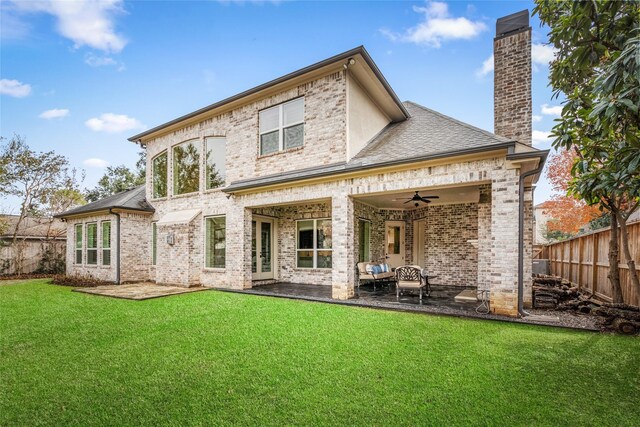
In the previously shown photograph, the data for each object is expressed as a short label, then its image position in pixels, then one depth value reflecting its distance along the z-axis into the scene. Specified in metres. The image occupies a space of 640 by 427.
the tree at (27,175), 16.38
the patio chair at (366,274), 9.78
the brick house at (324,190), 7.23
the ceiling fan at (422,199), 9.07
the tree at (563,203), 17.20
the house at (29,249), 16.75
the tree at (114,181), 29.23
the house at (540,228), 37.47
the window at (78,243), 14.95
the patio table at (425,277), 8.14
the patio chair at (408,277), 7.97
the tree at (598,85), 2.86
